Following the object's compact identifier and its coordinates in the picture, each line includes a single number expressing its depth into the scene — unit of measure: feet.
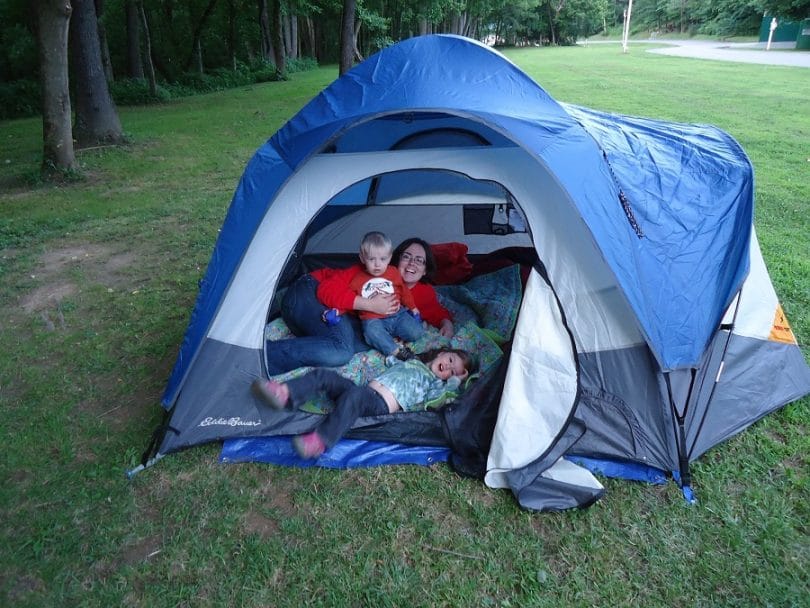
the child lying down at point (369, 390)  8.71
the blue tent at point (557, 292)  8.38
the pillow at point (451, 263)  14.30
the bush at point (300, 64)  85.35
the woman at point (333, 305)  10.81
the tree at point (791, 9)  92.27
